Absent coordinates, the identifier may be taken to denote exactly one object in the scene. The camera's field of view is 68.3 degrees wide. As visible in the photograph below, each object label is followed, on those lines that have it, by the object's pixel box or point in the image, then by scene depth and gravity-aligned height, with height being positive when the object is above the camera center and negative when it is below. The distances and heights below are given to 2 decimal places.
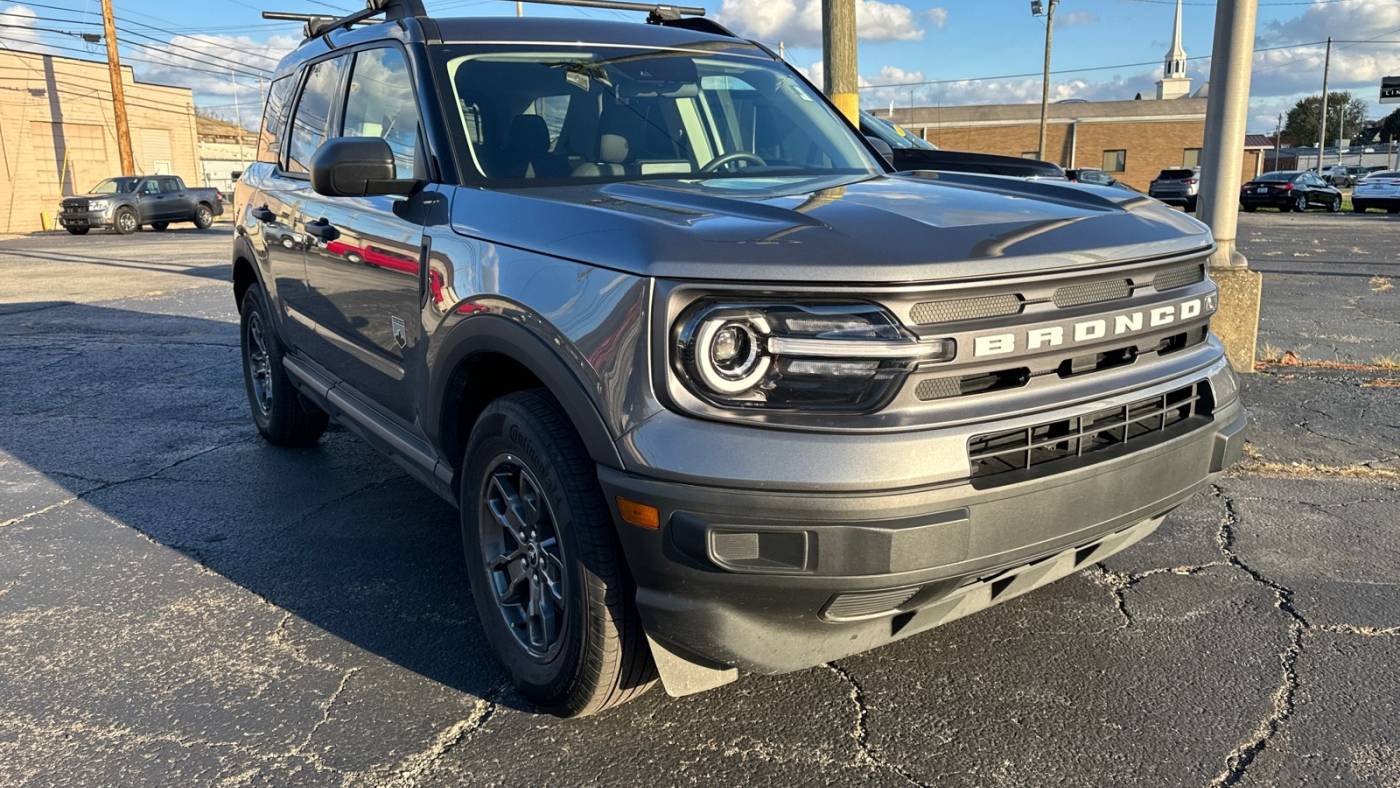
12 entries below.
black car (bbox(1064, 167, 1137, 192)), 23.00 -0.70
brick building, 55.58 +0.61
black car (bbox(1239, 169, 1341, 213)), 36.06 -1.71
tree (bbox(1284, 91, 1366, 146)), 99.12 +2.34
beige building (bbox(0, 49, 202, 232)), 35.44 +0.98
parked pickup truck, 27.91 -1.30
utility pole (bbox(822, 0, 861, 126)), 8.55 +0.76
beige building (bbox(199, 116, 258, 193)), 49.01 -0.01
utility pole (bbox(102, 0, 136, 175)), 32.50 +2.08
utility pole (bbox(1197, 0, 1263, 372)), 6.52 -0.19
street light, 45.58 +4.91
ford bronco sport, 2.19 -0.53
